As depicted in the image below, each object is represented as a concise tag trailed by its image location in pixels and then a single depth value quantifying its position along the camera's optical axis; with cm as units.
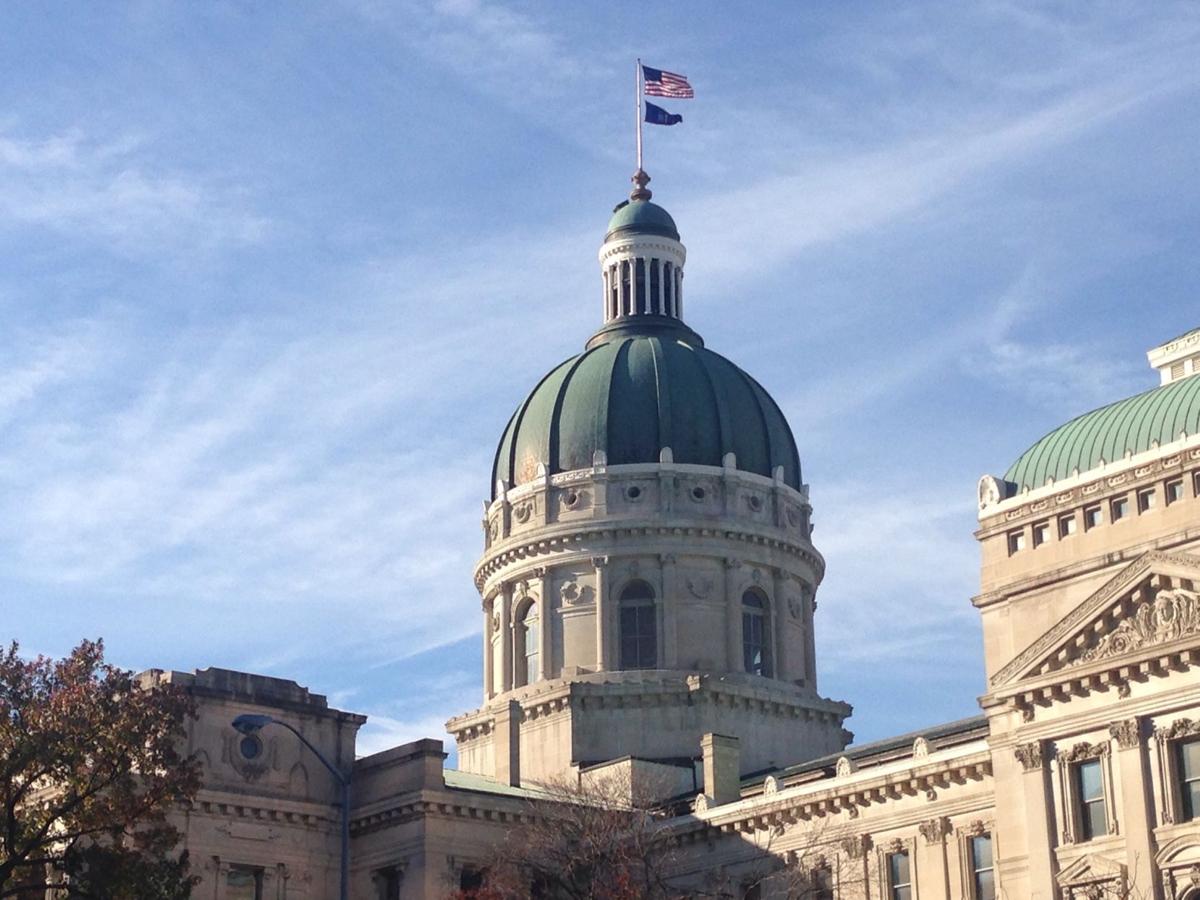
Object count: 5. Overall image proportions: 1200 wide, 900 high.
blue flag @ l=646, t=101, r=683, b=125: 10050
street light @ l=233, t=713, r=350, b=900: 5325
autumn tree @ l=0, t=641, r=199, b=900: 5600
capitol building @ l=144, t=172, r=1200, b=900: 5609
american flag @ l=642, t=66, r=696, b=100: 9669
